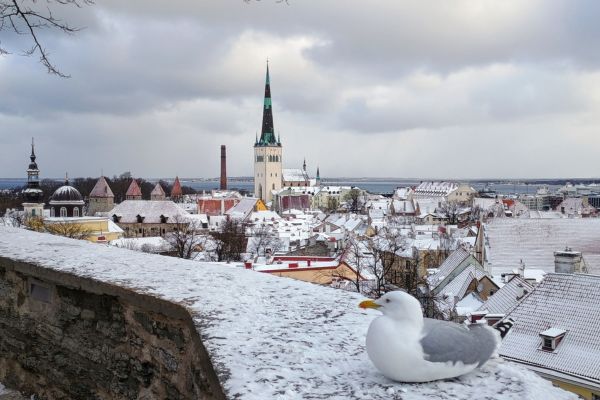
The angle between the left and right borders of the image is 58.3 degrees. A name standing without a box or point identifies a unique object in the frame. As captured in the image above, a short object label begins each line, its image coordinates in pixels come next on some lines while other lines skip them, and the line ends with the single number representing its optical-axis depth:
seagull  2.25
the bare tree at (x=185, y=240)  30.22
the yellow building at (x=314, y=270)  17.94
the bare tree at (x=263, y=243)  34.98
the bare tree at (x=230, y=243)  32.12
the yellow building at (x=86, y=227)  30.89
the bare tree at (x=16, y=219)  30.99
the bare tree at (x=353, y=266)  18.39
